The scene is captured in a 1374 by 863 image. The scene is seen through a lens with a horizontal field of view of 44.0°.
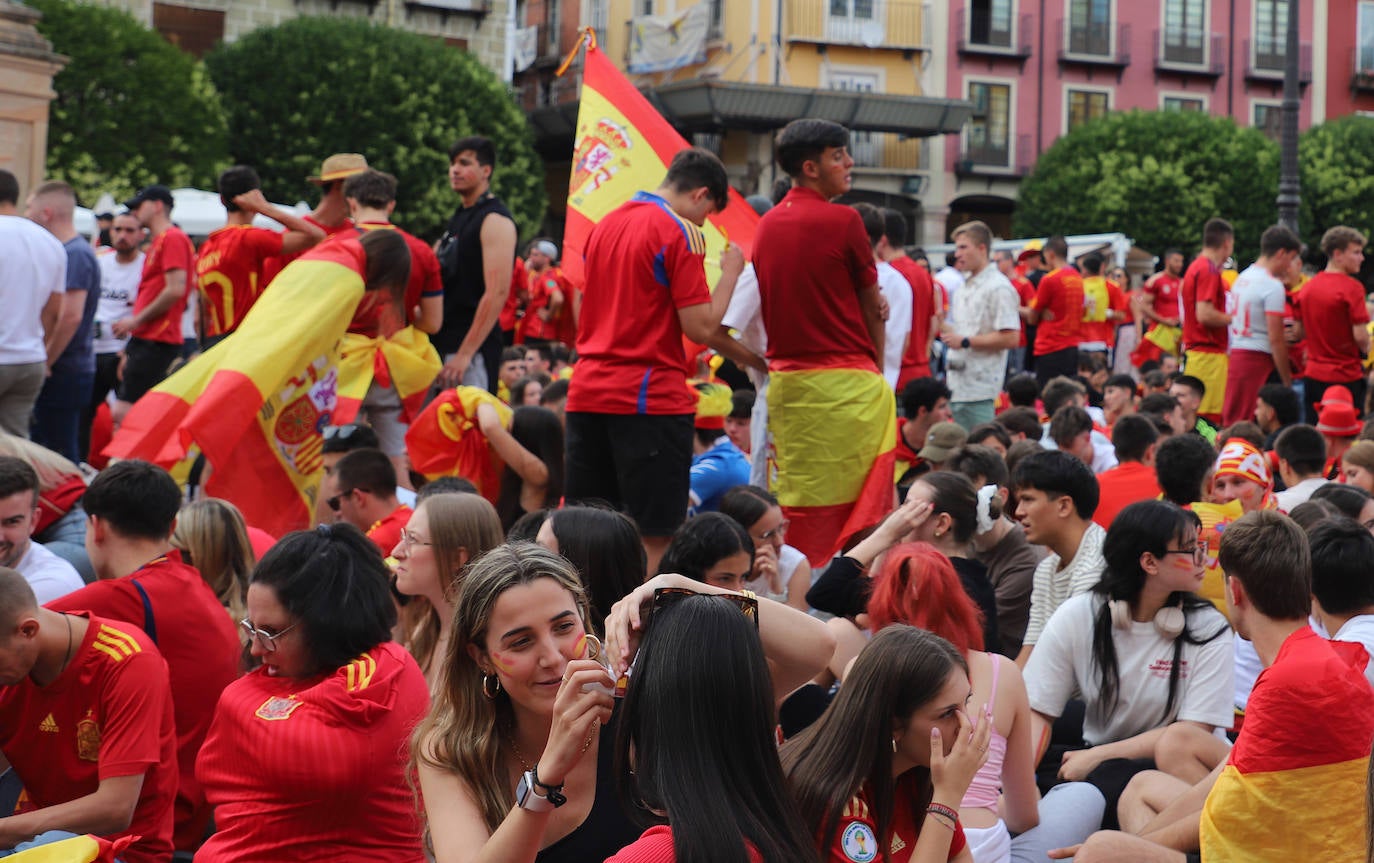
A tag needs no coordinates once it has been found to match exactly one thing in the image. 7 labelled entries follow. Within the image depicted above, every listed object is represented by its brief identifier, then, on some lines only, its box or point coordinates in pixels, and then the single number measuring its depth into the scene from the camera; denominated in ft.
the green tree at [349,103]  115.34
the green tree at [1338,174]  142.41
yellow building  135.64
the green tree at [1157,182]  138.21
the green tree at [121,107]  99.96
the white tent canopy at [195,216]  60.64
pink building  149.07
